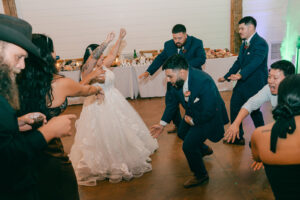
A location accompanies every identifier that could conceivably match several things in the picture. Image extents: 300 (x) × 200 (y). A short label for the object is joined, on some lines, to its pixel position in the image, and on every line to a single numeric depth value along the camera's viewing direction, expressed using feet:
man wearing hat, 2.94
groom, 7.45
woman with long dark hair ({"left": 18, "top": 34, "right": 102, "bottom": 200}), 4.26
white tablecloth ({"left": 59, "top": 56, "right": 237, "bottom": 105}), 18.33
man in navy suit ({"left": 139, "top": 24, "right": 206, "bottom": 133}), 11.52
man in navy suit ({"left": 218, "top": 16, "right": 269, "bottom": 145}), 9.78
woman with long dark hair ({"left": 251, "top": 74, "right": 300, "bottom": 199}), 3.61
